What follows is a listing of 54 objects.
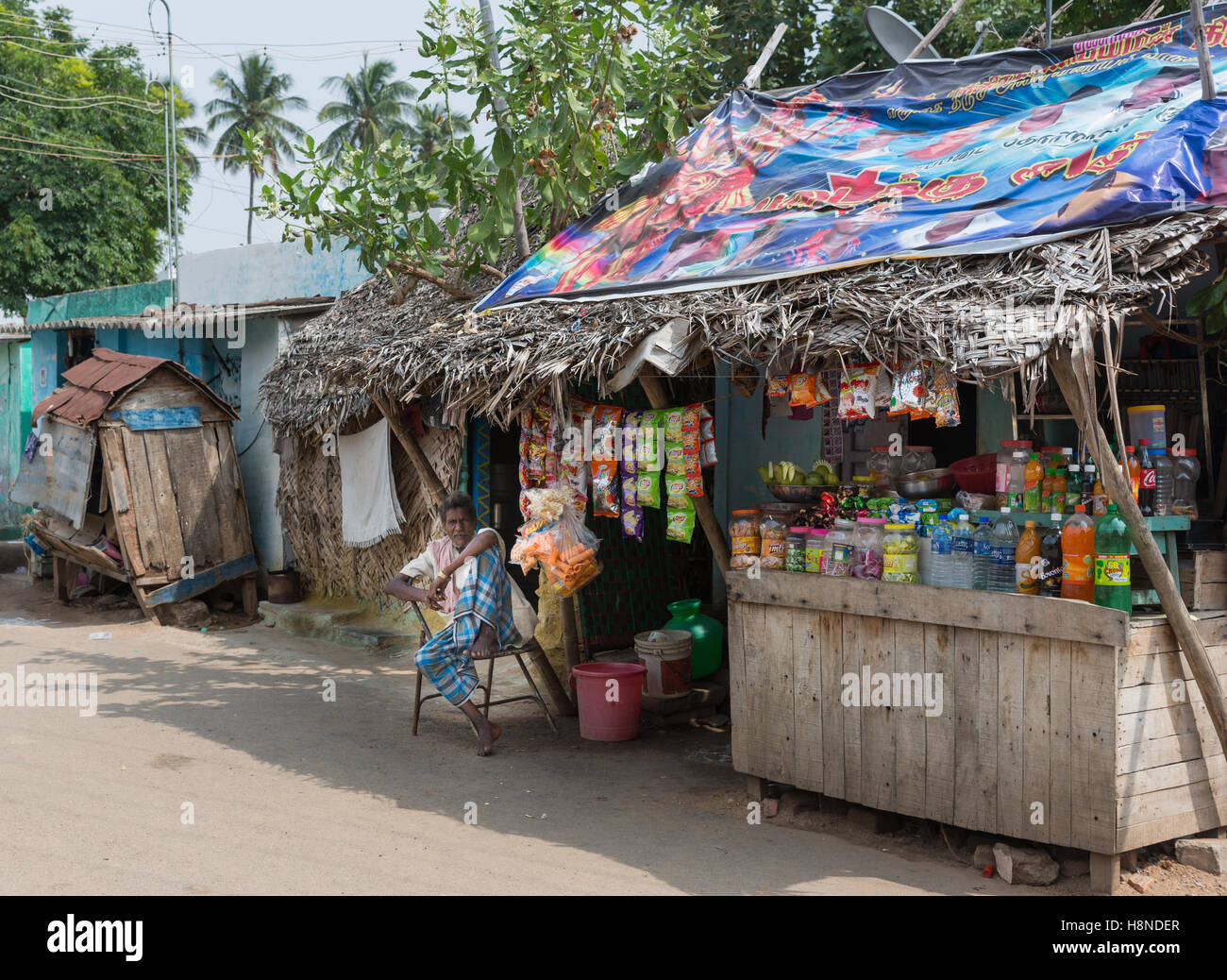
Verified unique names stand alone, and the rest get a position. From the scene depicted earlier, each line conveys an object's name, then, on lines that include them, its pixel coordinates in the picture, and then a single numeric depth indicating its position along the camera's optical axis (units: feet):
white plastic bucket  23.82
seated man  21.11
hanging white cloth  31.94
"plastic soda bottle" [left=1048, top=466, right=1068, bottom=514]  15.35
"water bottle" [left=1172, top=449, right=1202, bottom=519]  15.64
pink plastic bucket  21.85
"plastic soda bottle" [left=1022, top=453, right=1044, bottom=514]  15.47
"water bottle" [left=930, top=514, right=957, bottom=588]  15.55
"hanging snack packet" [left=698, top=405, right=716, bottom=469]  19.27
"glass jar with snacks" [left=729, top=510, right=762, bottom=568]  18.11
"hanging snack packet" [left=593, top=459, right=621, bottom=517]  20.26
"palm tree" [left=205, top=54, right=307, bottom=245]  119.55
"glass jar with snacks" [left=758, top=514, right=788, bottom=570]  17.72
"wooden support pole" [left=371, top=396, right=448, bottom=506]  25.59
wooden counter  13.97
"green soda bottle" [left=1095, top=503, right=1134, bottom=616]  13.82
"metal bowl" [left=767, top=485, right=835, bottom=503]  19.10
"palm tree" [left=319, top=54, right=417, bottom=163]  118.62
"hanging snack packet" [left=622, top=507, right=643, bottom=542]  20.26
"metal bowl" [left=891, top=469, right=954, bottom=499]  17.21
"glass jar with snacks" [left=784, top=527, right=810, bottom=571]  17.42
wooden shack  34.81
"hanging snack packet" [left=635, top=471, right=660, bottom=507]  19.76
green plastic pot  25.43
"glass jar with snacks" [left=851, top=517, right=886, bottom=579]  16.39
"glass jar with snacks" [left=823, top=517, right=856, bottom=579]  16.79
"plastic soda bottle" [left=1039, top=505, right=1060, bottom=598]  14.70
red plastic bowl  16.90
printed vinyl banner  15.26
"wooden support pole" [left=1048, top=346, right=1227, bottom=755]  13.34
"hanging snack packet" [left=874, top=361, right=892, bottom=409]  15.94
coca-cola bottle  14.89
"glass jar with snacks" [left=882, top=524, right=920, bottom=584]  15.85
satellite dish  24.98
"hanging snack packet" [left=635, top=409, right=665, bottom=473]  19.57
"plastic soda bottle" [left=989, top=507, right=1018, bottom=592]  14.98
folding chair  22.05
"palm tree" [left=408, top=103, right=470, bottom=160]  109.88
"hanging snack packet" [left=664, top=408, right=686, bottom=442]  19.31
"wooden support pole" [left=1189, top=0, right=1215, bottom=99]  15.31
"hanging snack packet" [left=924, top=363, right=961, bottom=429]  14.67
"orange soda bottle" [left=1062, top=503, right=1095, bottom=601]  14.33
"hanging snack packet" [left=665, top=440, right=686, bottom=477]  19.27
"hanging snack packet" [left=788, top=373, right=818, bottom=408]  16.80
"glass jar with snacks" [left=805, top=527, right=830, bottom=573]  17.10
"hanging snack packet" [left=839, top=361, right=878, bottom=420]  15.88
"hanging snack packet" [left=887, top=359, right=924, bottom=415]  14.82
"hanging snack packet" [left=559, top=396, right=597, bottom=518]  20.65
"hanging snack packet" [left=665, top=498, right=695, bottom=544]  19.54
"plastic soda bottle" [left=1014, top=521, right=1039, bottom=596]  14.69
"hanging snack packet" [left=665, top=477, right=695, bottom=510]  19.30
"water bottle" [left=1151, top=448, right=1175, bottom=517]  15.06
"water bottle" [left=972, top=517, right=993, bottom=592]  15.25
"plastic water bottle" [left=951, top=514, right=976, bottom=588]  15.38
